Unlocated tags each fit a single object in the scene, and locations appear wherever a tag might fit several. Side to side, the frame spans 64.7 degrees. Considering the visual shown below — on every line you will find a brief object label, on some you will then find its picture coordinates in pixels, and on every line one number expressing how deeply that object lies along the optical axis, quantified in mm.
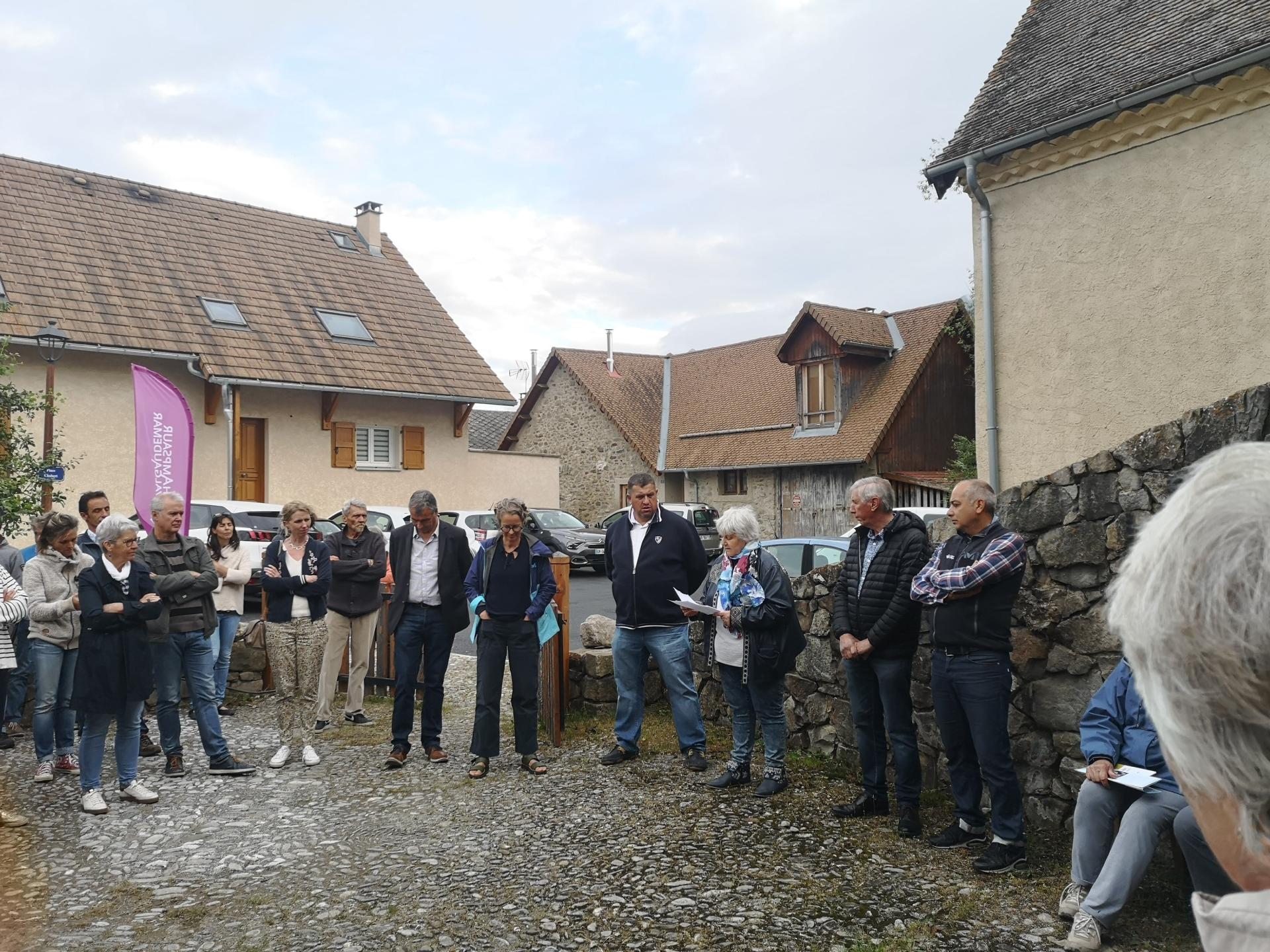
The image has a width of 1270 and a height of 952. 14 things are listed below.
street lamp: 13948
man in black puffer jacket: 5277
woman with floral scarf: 6066
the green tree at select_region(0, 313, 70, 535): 11742
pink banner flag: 11133
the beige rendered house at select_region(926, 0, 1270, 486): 10086
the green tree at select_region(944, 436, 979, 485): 20383
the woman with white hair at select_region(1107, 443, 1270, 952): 1027
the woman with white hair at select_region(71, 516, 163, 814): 5934
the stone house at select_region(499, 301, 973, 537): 26078
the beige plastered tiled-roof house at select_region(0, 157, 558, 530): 19297
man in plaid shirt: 4660
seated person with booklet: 3838
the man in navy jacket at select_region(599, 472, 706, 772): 6773
